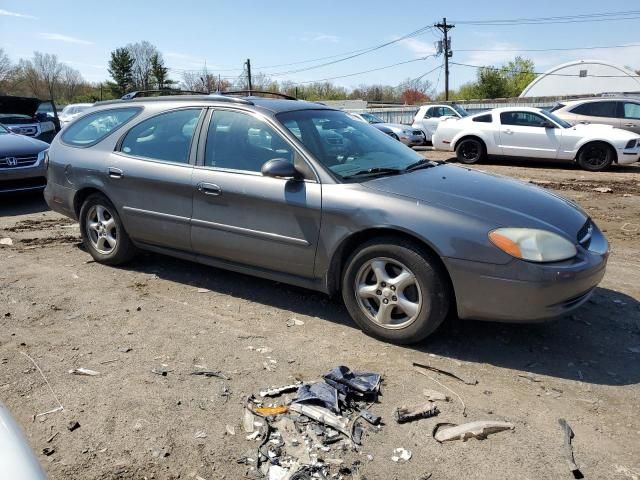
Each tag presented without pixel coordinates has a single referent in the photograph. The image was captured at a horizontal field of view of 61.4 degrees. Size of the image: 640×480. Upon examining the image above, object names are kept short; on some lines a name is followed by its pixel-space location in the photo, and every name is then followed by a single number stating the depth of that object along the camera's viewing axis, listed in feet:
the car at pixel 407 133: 63.87
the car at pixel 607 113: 48.60
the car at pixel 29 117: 43.98
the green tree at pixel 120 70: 231.09
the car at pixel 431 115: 66.31
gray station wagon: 11.17
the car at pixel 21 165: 27.37
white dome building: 174.40
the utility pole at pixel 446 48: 146.30
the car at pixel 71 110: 79.49
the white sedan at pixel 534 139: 41.55
